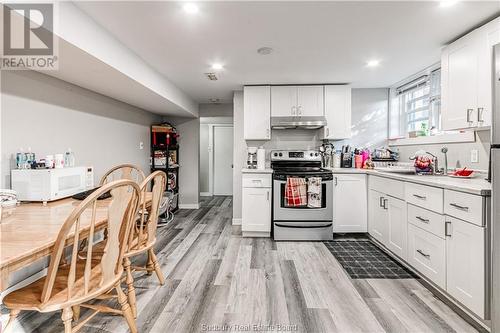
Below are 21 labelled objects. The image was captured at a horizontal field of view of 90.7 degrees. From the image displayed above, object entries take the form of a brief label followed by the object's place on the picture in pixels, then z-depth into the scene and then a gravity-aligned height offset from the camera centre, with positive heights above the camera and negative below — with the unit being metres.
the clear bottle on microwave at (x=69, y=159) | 2.45 +0.06
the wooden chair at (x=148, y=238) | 1.70 -0.58
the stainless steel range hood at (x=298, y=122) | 3.59 +0.63
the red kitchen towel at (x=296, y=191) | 3.23 -0.34
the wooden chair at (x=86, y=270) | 1.13 -0.56
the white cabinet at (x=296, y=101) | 3.71 +0.97
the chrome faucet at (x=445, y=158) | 2.68 +0.08
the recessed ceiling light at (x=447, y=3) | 1.74 +1.16
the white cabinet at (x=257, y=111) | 3.74 +0.83
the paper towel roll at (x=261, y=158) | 3.73 +0.11
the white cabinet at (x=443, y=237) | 1.61 -0.58
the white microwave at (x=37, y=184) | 1.90 -0.14
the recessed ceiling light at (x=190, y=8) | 1.73 +1.13
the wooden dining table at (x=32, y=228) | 0.97 -0.33
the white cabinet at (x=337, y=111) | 3.70 +0.81
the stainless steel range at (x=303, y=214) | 3.28 -0.65
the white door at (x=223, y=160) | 6.73 +0.15
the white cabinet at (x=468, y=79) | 1.94 +0.75
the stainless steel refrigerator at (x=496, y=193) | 1.46 -0.17
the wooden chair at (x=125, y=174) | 2.58 -0.12
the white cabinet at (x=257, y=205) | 3.42 -0.55
